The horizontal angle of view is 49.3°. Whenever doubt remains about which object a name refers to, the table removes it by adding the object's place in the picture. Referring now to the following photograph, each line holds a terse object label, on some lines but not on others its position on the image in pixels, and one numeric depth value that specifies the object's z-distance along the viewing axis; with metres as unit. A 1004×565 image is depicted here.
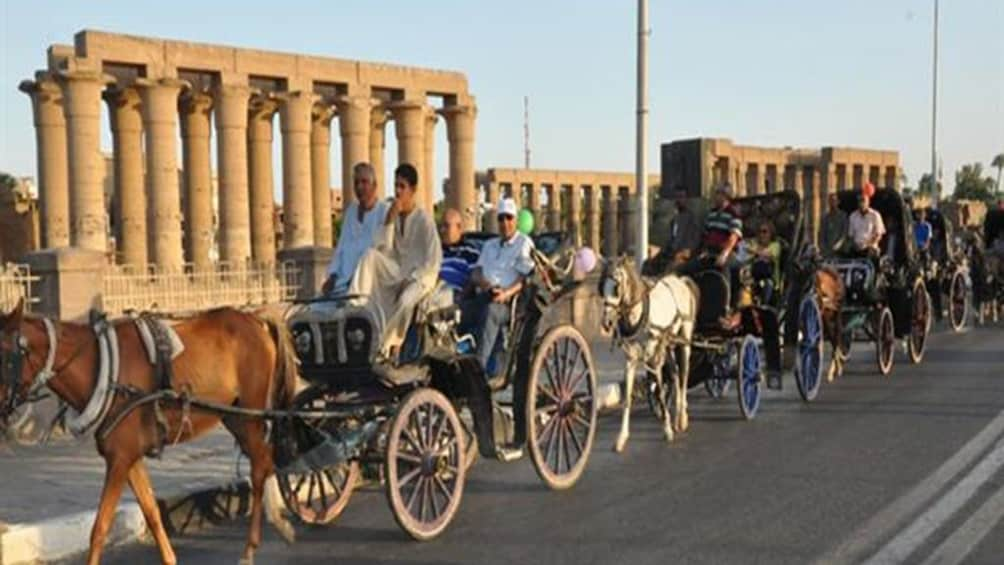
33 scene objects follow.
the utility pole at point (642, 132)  15.54
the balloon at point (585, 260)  9.41
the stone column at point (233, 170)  33.00
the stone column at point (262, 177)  38.44
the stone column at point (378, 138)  42.28
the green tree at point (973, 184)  94.88
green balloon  8.74
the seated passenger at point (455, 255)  8.54
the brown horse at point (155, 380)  5.79
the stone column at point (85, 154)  28.47
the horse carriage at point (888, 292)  14.18
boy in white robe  7.12
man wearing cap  7.91
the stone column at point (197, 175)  35.81
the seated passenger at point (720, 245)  11.31
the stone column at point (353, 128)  36.69
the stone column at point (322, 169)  40.50
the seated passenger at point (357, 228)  7.50
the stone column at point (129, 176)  32.75
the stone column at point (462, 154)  38.97
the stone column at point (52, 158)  31.48
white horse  9.88
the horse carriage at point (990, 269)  20.69
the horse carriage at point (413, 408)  6.88
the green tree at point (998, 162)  107.44
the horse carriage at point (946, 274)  18.02
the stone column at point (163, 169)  30.69
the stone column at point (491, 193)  50.61
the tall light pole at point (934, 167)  41.41
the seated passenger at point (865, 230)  14.58
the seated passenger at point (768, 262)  11.78
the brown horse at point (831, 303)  12.98
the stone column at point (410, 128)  38.28
